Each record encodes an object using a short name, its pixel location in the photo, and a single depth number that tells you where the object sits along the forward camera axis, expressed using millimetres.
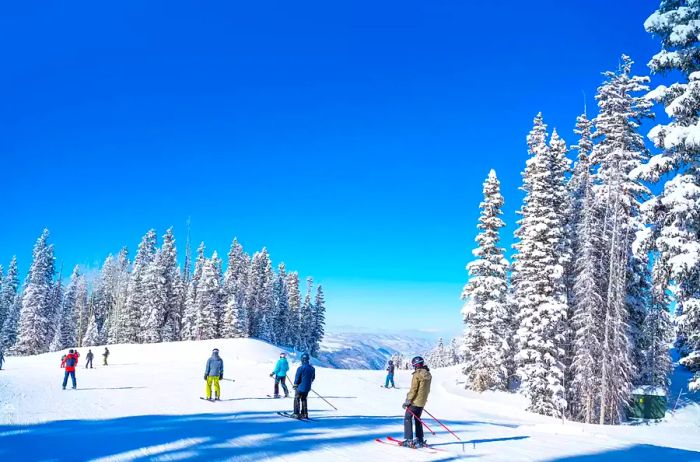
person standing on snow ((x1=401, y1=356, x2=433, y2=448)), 11688
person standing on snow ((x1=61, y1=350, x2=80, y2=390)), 23591
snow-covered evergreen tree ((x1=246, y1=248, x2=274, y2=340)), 80562
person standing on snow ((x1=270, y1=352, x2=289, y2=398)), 22359
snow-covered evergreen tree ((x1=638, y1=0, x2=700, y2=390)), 13688
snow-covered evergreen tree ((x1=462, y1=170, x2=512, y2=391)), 34219
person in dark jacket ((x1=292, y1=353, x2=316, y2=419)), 15516
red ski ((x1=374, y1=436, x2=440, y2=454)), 11659
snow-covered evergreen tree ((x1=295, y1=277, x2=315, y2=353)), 86812
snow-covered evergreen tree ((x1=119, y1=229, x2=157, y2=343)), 71875
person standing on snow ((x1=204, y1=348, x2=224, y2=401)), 19688
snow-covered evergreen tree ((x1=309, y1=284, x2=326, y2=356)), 89750
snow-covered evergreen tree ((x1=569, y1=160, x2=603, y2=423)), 29375
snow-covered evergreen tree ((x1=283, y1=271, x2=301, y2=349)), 85812
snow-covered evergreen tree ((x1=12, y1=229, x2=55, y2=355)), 64312
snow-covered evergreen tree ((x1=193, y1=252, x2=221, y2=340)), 69875
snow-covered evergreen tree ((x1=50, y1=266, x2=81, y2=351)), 78125
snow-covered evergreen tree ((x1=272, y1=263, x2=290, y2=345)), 83250
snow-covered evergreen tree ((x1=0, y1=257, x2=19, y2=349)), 73938
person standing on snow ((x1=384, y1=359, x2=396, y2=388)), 37312
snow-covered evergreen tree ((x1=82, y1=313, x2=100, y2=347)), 79125
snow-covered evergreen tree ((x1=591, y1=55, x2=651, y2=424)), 28828
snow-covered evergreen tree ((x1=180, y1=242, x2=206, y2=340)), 72562
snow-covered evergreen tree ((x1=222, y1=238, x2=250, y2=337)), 69375
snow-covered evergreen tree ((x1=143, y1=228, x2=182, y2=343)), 69875
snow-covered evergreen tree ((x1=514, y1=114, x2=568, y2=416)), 29438
